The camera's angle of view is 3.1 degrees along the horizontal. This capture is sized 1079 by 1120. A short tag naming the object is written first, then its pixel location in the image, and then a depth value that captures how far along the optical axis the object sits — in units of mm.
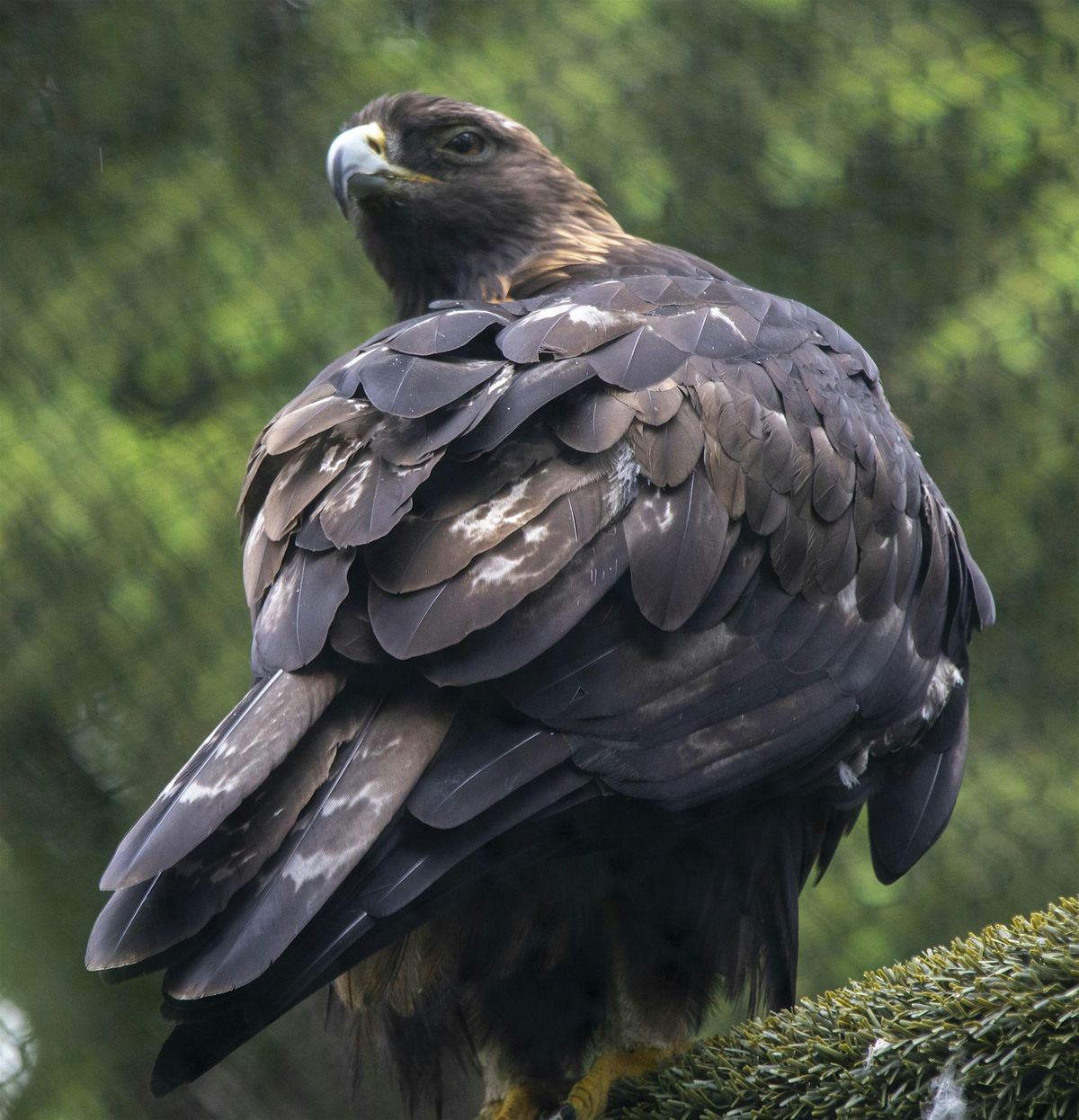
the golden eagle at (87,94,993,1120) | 8099
